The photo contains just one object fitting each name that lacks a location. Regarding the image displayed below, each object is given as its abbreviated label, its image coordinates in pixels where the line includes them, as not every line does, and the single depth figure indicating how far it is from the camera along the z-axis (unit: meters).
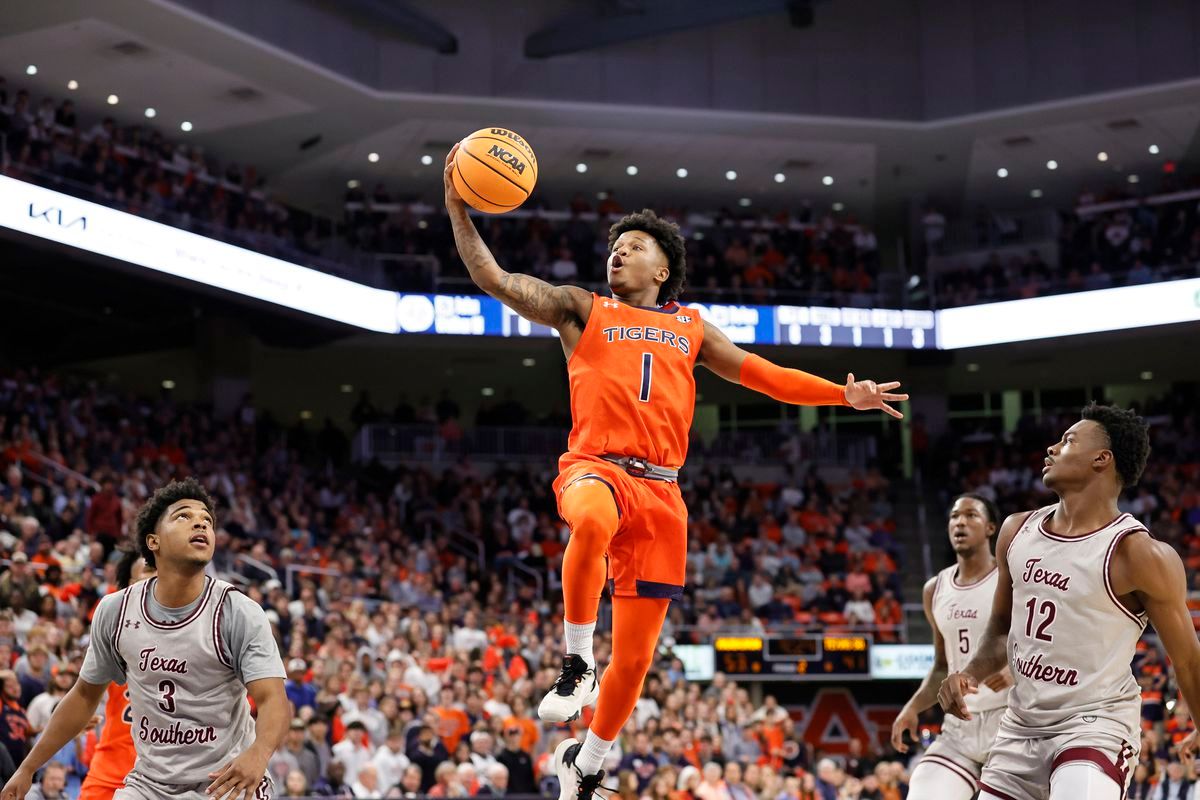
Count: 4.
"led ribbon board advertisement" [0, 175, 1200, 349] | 21.56
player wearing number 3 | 6.16
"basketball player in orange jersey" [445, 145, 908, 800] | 6.50
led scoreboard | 23.02
